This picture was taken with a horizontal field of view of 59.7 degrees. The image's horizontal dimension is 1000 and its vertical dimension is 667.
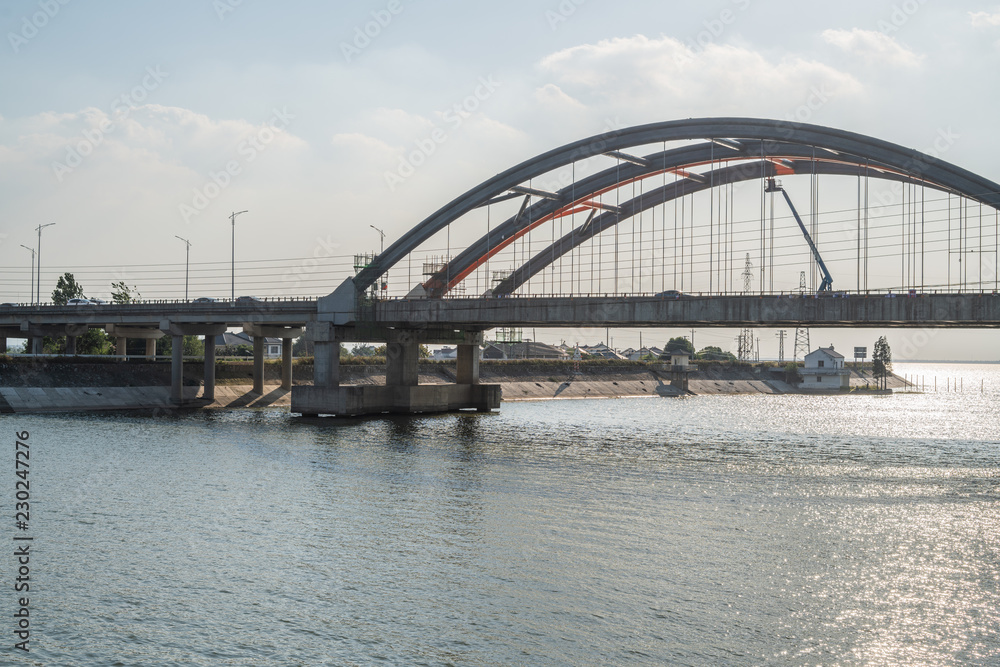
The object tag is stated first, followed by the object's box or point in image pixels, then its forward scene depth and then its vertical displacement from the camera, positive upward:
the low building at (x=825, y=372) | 187.38 -4.19
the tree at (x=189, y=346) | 129.12 -0.26
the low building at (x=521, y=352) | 190.12 -0.67
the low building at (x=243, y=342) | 163.25 +0.61
